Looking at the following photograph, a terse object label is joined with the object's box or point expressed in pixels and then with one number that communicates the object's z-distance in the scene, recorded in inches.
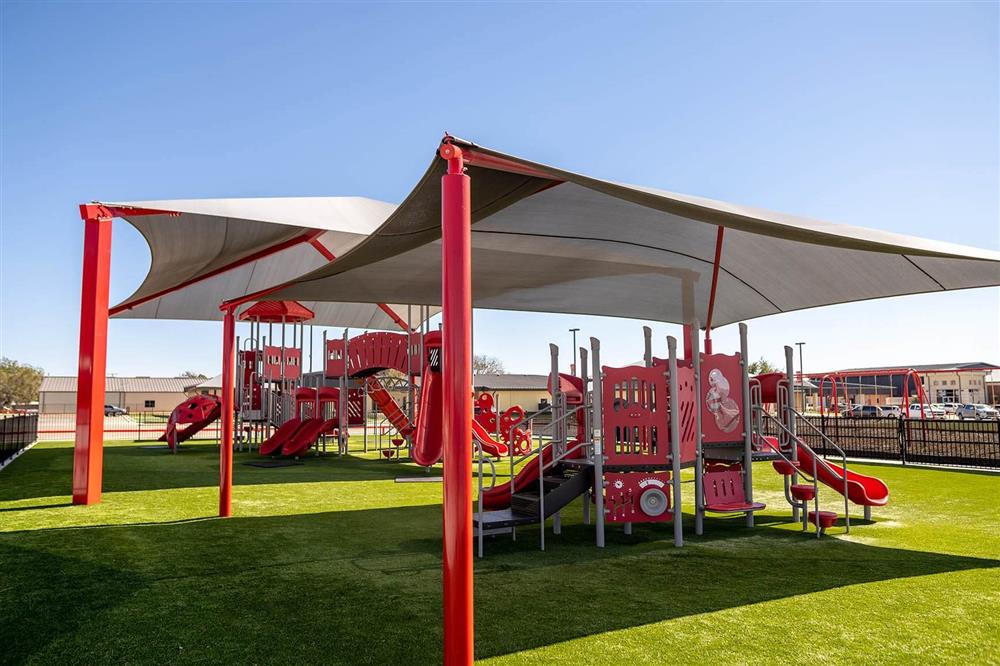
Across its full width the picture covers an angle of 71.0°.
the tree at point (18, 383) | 3275.1
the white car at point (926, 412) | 1869.6
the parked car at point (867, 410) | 1807.3
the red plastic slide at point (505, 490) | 336.2
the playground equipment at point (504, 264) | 156.7
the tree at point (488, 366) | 3717.5
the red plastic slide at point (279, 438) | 800.3
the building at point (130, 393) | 3127.5
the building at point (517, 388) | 2671.0
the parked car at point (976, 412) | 1774.5
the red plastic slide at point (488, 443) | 540.4
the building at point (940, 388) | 2768.2
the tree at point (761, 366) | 3713.1
